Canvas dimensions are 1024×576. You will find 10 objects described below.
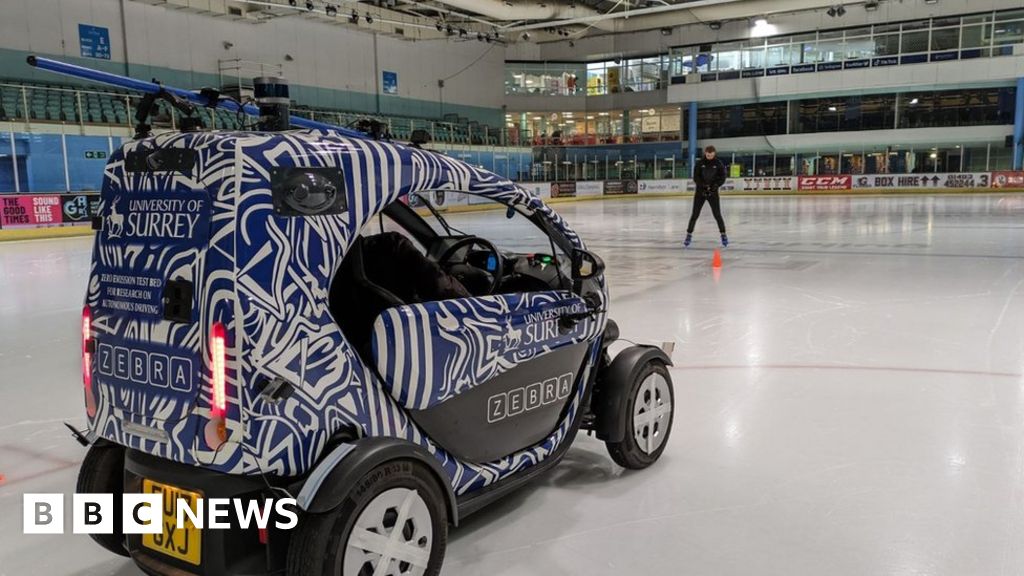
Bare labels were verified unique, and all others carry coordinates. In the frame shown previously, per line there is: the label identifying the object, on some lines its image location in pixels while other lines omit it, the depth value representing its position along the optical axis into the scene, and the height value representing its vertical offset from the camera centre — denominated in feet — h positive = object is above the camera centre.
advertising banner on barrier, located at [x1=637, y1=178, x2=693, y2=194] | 121.90 -0.91
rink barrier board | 58.75 -1.27
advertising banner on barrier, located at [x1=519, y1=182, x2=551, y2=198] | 106.21 -0.71
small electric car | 5.91 -1.41
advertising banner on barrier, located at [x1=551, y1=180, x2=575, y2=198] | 111.34 -0.99
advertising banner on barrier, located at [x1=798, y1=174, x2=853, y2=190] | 109.40 -0.82
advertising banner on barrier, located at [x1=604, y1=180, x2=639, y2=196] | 121.51 -0.89
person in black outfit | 41.09 -0.06
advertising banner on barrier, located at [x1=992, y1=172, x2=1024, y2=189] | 100.94 -0.90
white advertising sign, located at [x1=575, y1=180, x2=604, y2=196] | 116.98 -0.90
